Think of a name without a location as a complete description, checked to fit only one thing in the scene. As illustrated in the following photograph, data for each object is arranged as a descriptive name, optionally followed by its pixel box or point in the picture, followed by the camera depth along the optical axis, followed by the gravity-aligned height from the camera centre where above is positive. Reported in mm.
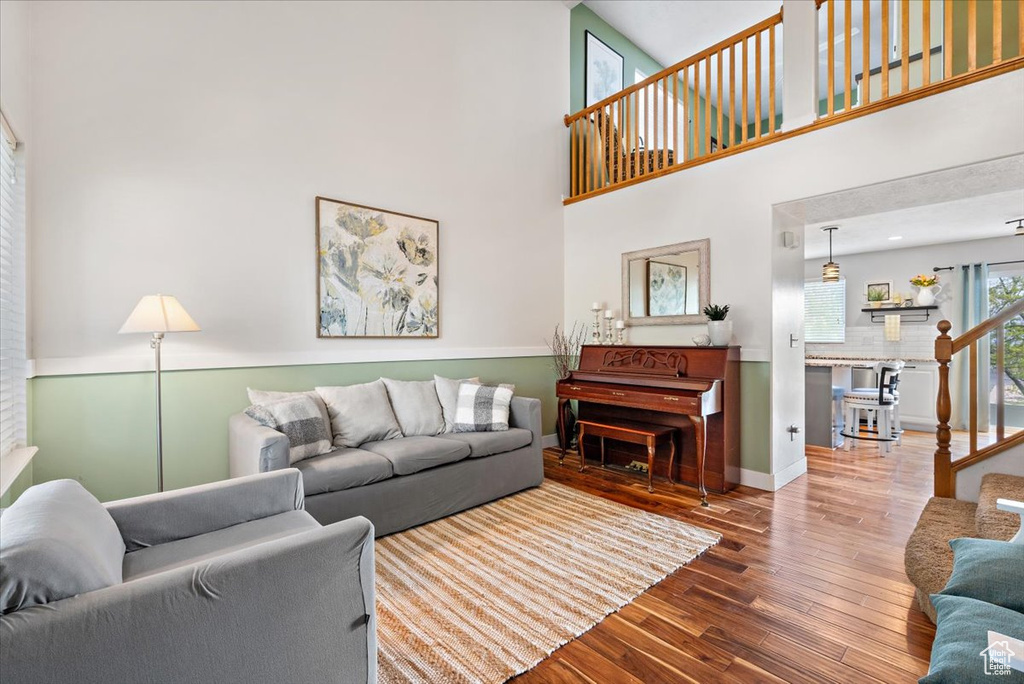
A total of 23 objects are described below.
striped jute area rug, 1666 -1160
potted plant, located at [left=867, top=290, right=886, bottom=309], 6379 +501
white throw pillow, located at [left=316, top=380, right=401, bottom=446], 2900 -514
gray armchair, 890 -653
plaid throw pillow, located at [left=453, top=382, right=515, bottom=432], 3357 -547
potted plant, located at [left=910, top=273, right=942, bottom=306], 5961 +605
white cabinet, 5812 -806
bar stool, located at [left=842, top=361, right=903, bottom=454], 4781 -781
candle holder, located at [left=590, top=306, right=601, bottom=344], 4492 +79
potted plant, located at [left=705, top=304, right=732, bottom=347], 3500 +63
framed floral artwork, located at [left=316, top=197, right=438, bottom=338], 3297 +506
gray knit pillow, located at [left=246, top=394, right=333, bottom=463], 2559 -495
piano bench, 3361 -763
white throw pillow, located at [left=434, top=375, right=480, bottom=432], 3400 -454
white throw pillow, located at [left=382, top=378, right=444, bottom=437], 3205 -513
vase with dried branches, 4734 -149
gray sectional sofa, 2416 -826
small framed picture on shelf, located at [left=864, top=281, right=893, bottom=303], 6386 +605
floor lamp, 2293 +103
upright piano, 3266 -465
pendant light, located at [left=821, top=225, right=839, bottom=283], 5761 +799
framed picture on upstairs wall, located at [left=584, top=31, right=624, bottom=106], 5293 +3224
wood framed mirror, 3838 +461
